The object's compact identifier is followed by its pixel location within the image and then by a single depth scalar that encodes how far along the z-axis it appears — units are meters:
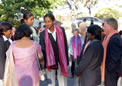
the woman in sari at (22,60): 3.66
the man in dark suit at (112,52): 3.86
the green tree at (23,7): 13.12
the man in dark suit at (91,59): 3.65
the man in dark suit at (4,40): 4.16
